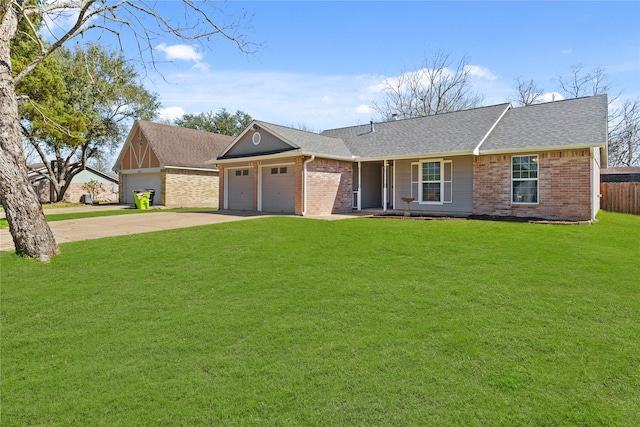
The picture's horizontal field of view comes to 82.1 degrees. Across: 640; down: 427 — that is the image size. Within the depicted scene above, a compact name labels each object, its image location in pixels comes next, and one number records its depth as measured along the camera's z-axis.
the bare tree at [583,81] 30.78
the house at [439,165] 12.82
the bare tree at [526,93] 33.59
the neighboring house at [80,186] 31.12
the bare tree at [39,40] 7.91
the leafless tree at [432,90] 32.66
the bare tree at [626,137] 31.90
